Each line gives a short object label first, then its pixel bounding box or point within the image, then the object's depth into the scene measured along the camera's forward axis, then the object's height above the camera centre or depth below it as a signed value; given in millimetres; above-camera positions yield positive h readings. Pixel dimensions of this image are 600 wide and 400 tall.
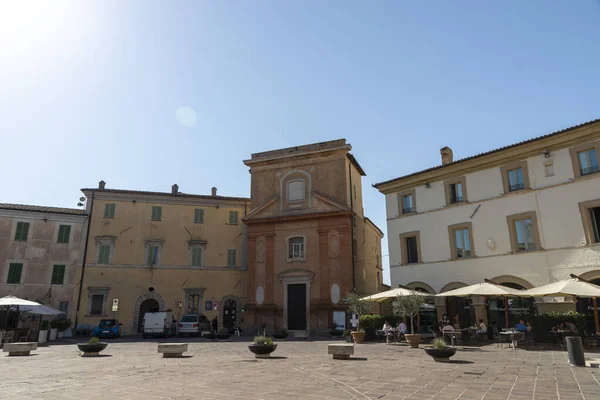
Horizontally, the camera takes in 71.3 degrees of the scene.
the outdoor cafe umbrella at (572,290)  15125 +512
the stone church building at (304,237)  28078 +4653
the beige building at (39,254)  28453 +3534
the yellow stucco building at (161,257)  30016 +3497
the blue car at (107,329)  26125 -1436
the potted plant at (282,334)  24422 -1680
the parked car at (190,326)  27062 -1311
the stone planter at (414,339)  16933 -1383
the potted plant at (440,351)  11625 -1274
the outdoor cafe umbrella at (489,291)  16891 +525
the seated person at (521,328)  17047 -949
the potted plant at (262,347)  13445 -1313
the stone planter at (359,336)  20016 -1488
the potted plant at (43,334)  22438 -1511
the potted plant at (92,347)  14727 -1439
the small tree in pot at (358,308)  20062 -163
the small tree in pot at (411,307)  17000 -105
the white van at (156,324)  26312 -1149
